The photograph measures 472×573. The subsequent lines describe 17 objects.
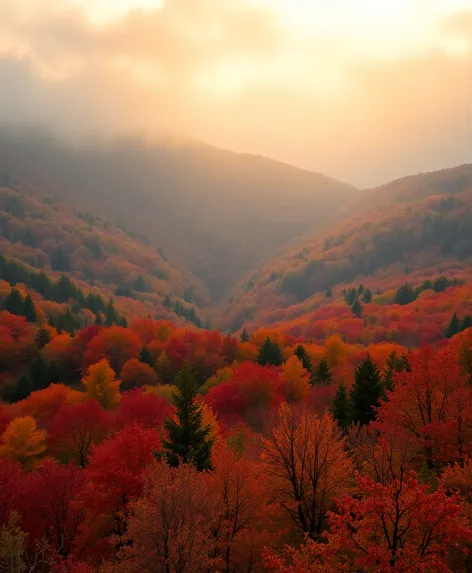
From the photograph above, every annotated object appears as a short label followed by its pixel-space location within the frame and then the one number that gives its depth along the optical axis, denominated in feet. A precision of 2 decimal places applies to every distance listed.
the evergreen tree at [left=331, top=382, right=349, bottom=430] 173.99
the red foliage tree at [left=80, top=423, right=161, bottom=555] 126.82
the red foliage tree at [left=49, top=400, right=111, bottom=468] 217.15
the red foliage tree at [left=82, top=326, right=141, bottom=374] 356.79
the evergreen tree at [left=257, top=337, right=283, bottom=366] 322.96
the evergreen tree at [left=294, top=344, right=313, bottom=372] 303.91
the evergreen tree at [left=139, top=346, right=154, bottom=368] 364.58
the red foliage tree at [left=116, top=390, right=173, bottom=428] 219.41
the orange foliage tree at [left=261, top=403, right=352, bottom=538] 103.91
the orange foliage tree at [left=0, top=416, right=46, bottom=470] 209.56
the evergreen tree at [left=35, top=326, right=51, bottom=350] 372.60
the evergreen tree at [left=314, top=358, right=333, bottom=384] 278.26
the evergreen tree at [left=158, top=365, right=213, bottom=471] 121.08
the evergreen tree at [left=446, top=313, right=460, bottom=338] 397.19
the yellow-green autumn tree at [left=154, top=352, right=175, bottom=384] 350.99
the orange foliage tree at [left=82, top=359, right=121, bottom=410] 286.87
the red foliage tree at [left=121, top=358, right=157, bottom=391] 339.77
